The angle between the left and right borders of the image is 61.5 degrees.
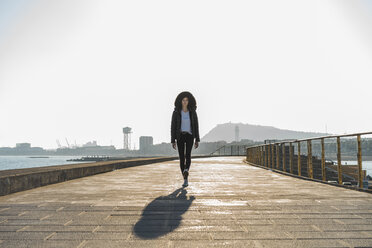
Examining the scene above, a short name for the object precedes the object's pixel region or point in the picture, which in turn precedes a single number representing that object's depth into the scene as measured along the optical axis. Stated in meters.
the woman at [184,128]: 5.55
